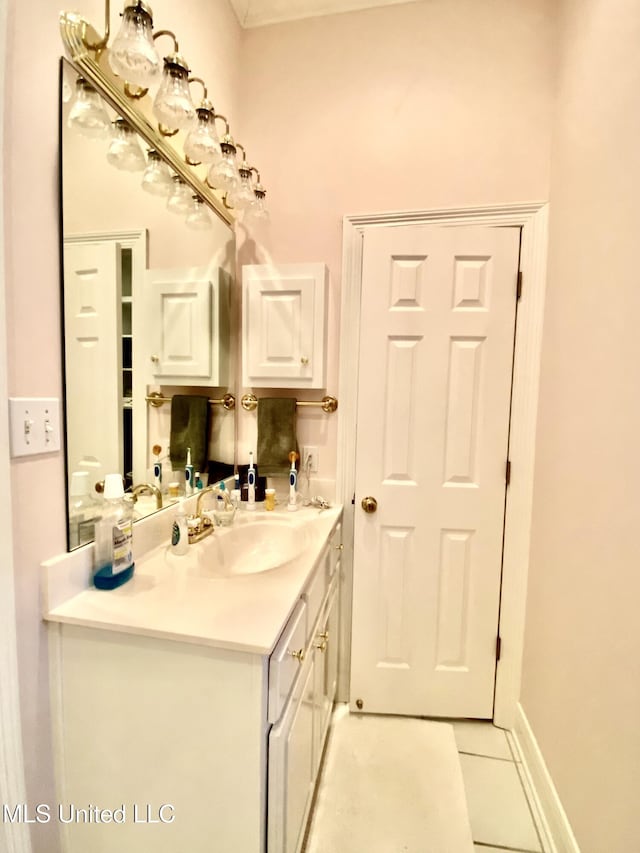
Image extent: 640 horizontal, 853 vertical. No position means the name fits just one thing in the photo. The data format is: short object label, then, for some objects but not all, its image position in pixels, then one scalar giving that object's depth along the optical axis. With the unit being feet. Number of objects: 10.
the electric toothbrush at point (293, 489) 5.27
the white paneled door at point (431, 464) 5.00
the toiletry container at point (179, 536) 3.75
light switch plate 2.50
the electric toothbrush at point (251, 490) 5.33
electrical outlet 5.60
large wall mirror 2.96
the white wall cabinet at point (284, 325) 5.30
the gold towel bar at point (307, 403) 5.50
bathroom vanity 2.47
